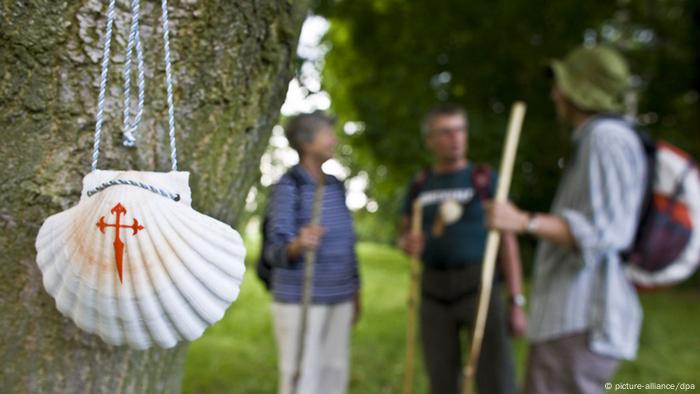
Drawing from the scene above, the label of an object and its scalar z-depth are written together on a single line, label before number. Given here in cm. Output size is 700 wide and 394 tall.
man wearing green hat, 229
